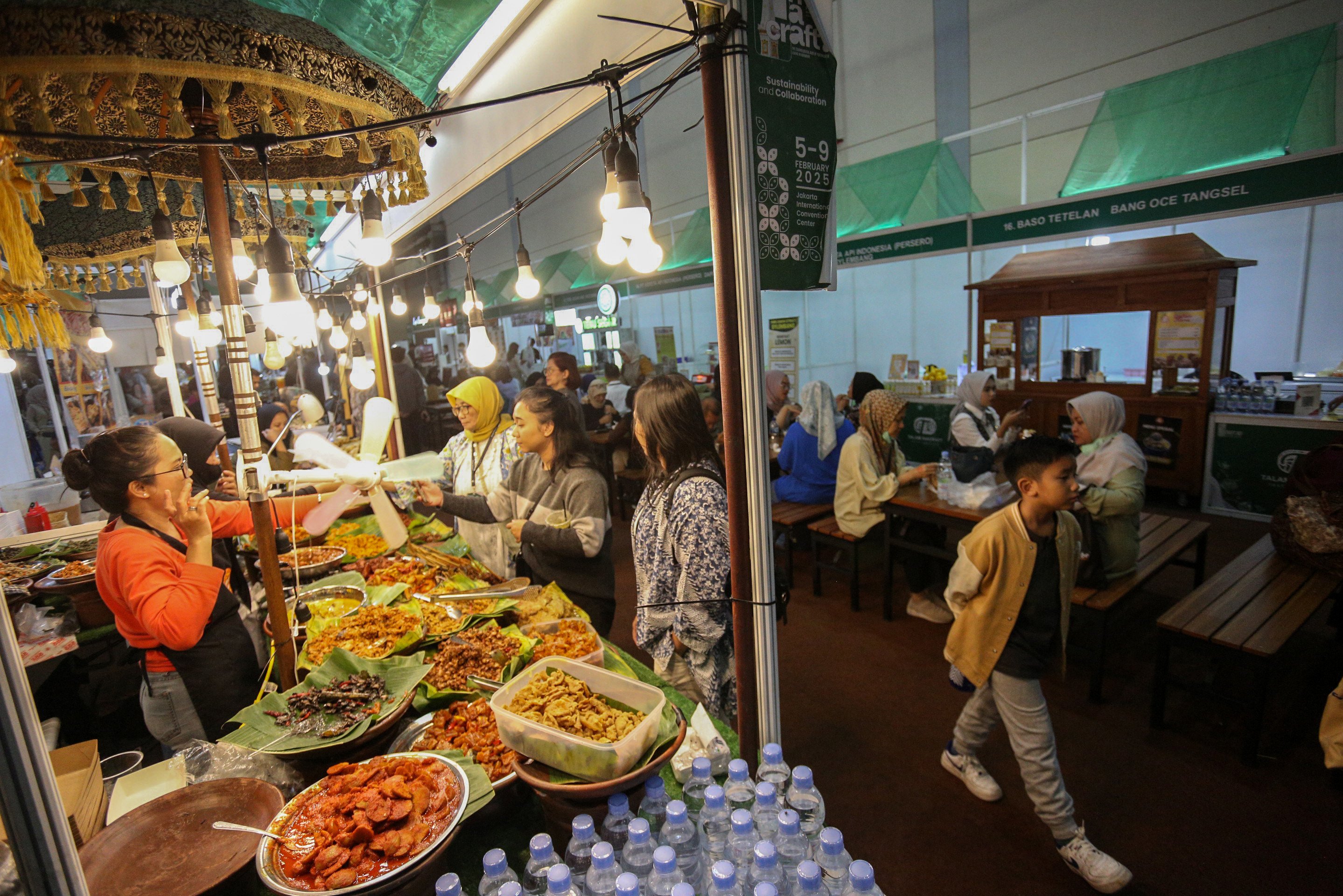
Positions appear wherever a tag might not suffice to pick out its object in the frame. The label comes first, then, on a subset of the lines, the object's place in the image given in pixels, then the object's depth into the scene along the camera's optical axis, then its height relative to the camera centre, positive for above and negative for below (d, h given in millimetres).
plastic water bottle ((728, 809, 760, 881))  1272 -1037
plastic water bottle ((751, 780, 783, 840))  1358 -1050
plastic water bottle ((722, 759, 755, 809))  1437 -1037
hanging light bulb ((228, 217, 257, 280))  3650 +645
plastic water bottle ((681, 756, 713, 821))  1499 -1073
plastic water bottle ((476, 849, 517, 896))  1297 -1073
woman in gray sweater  3092 -824
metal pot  8023 -631
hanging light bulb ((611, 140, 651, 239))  1889 +454
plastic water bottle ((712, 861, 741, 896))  1133 -971
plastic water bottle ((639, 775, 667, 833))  1469 -1082
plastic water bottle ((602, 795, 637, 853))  1414 -1068
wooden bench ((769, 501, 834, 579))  5355 -1593
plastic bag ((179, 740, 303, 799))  1863 -1176
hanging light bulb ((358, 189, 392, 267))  2625 +545
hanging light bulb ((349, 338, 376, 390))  5234 -70
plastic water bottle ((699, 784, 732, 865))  1377 -1078
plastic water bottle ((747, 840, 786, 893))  1195 -1014
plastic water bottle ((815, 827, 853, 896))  1247 -1054
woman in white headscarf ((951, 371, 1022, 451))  5484 -887
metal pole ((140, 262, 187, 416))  5582 +463
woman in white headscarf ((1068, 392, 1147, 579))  3781 -1089
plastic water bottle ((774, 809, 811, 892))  1283 -1044
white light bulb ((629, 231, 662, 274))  2230 +328
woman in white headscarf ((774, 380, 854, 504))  5438 -1059
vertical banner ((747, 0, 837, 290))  1581 +516
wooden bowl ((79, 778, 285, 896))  1316 -1040
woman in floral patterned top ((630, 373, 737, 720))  2400 -825
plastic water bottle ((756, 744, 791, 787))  1527 -1051
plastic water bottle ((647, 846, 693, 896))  1193 -1010
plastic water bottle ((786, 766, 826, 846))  1443 -1083
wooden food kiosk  6832 -171
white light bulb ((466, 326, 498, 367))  3748 +38
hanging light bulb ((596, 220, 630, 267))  2408 +383
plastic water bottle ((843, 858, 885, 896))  1179 -1030
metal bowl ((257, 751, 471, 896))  1253 -1028
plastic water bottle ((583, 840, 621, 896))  1229 -1032
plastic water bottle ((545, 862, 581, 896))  1134 -954
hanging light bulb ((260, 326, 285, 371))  5922 +134
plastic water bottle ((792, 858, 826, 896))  1166 -1010
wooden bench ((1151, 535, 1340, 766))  3084 -1655
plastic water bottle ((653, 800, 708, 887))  1358 -1087
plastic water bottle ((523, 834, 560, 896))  1267 -1040
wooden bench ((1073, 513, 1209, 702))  3668 -1663
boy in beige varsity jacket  2641 -1248
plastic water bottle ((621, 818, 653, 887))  1310 -1075
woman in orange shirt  2221 -750
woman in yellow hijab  3914 -616
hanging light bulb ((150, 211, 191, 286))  3021 +590
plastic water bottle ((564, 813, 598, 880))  1325 -1079
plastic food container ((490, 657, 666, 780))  1434 -927
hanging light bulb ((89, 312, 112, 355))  5715 +404
